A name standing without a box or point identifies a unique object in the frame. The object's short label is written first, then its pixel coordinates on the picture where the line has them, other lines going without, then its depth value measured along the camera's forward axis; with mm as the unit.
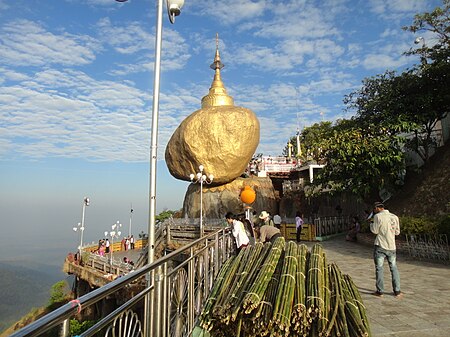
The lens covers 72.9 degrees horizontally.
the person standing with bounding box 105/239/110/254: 27186
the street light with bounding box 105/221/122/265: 25650
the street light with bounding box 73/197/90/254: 23997
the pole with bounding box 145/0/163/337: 4355
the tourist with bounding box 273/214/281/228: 11944
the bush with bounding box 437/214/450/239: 8611
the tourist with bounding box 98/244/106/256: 24175
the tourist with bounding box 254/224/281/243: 6957
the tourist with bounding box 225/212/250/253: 7109
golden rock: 21750
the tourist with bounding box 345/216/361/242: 13453
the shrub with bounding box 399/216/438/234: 9094
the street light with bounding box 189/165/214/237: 20875
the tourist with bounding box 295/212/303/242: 13797
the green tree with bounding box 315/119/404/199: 12453
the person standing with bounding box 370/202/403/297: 5215
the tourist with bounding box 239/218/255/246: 9412
